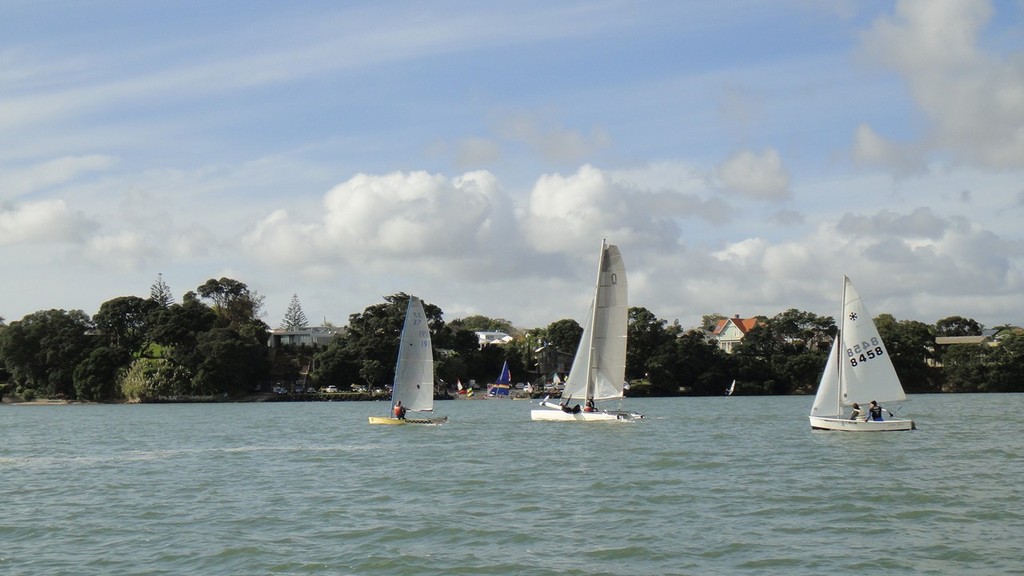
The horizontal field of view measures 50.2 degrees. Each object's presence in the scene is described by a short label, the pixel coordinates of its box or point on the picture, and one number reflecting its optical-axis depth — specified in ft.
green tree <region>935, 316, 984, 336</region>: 595.47
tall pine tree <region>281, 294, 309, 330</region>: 597.93
